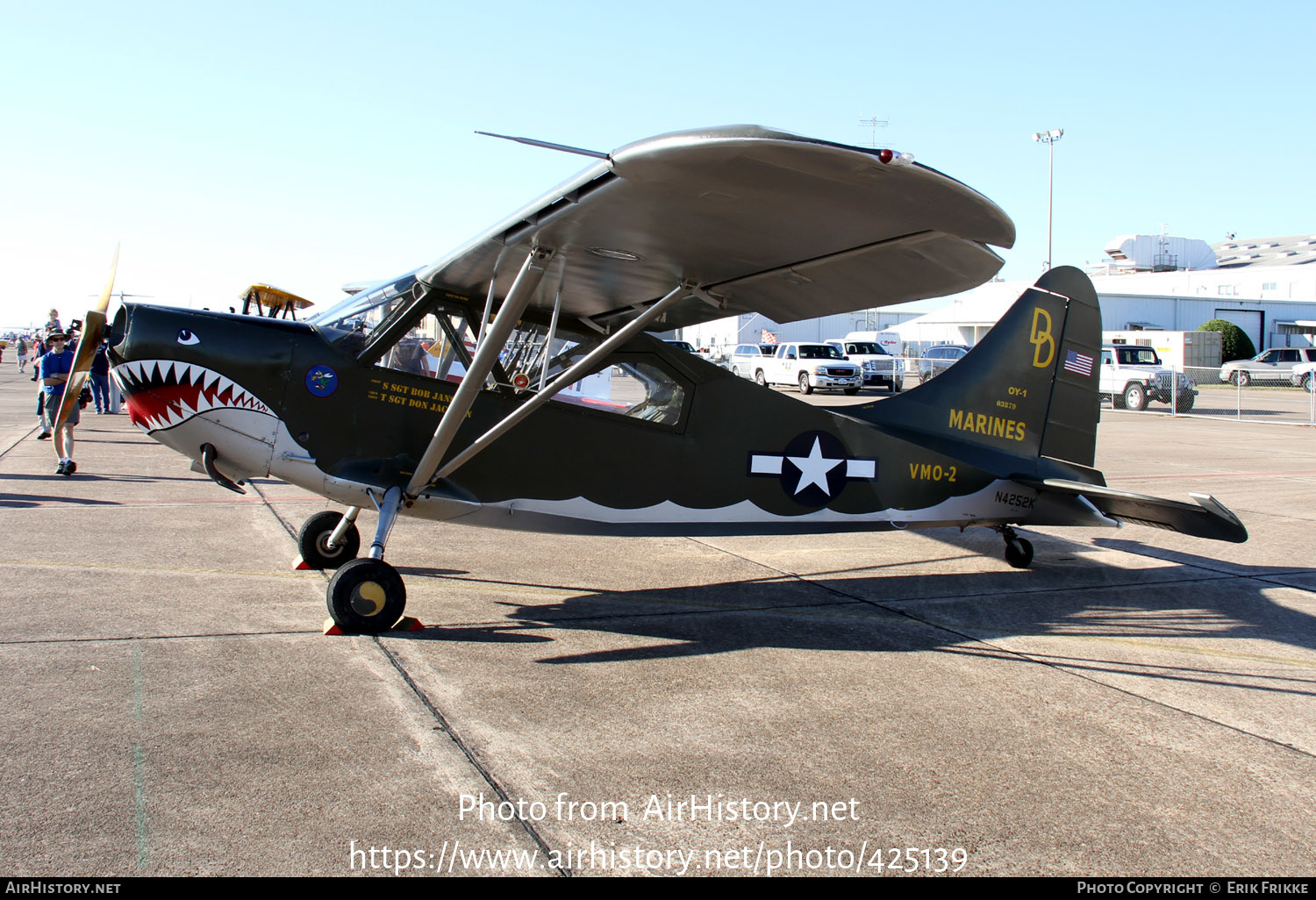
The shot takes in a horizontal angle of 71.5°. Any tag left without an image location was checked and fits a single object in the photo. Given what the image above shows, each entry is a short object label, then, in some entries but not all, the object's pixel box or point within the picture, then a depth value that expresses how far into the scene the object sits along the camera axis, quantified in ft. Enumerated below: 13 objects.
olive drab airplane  15.20
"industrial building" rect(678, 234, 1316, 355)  207.31
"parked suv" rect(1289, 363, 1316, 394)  135.74
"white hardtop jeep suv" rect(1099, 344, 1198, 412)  95.96
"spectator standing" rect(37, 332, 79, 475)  38.60
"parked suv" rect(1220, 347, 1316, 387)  140.97
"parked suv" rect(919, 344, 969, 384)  143.02
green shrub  180.24
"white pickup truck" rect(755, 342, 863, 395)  120.26
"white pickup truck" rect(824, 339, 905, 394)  126.11
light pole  178.27
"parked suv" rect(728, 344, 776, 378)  138.92
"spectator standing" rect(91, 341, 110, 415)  62.03
